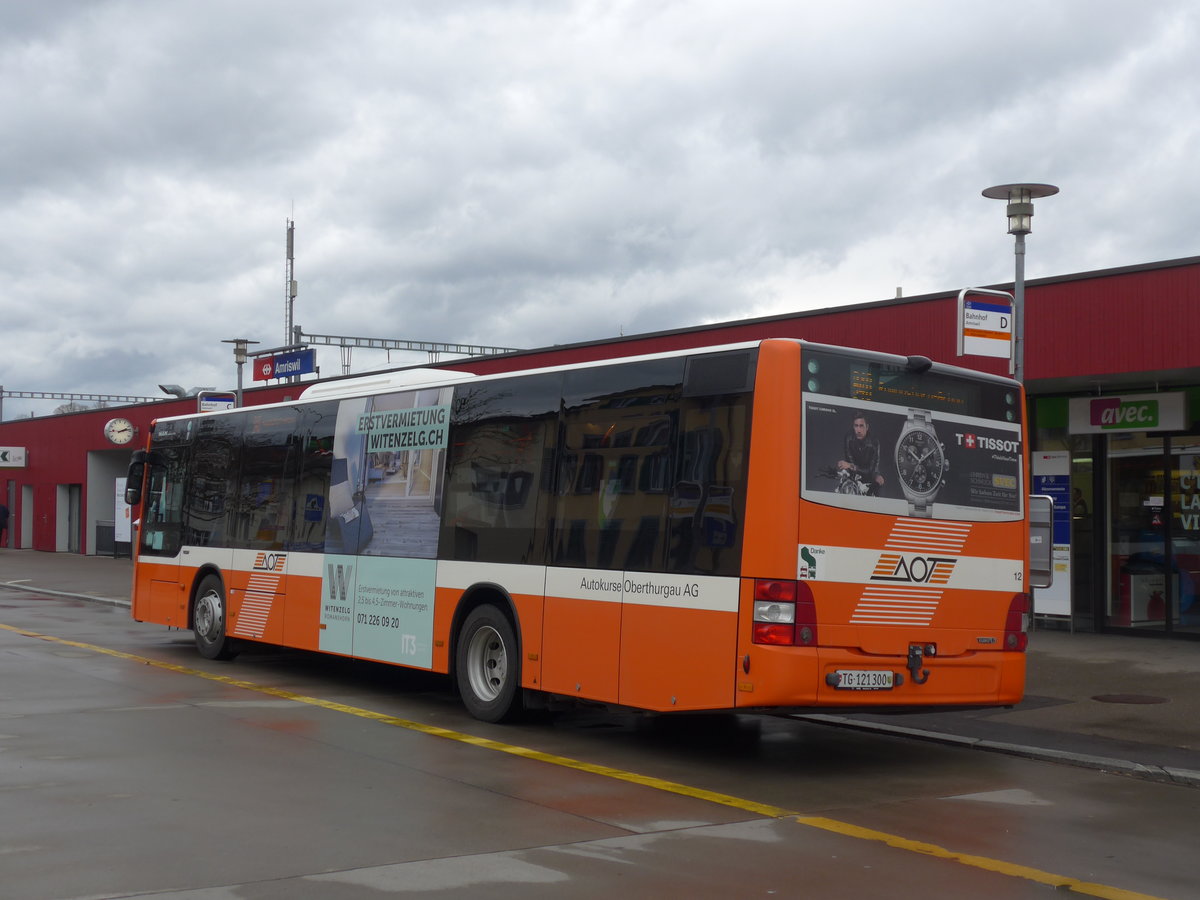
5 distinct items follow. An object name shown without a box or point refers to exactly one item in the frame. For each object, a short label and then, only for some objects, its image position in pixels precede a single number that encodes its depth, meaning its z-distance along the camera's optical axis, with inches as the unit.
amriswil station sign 1585.9
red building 653.9
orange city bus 356.5
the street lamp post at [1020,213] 537.6
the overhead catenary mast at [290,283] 2348.7
